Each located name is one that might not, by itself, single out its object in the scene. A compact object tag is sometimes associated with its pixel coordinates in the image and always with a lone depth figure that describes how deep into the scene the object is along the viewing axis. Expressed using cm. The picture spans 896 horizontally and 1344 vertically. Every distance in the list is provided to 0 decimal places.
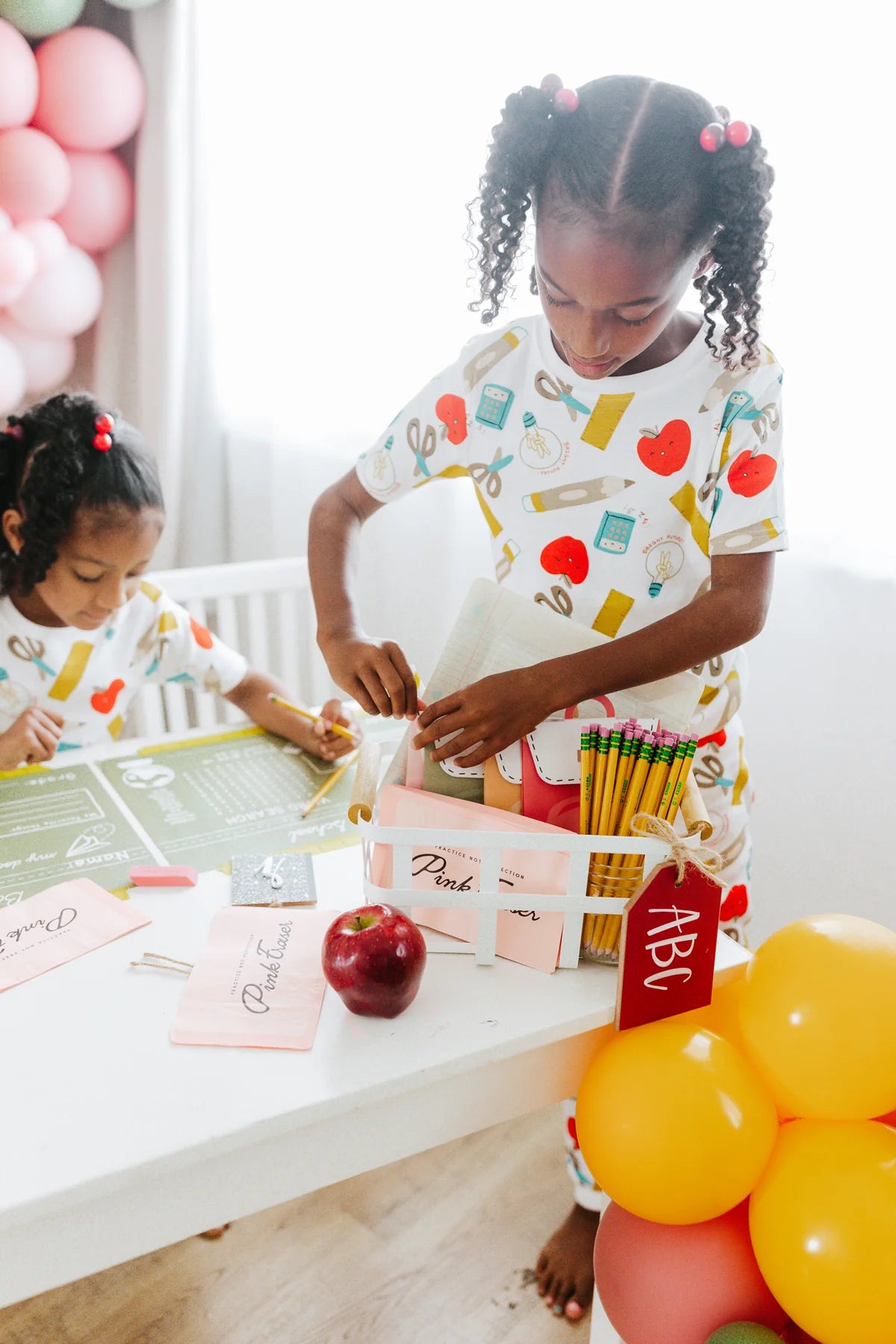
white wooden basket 79
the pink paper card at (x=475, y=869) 83
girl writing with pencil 139
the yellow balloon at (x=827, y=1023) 74
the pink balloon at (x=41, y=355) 221
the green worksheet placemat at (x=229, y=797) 109
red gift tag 76
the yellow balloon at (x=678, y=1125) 73
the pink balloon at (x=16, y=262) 198
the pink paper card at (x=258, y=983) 78
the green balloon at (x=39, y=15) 202
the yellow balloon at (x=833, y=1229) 69
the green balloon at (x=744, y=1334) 74
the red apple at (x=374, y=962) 77
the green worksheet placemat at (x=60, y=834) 101
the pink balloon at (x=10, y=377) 211
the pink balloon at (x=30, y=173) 200
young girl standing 79
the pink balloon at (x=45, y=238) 207
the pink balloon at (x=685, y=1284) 77
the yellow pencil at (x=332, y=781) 117
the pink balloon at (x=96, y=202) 222
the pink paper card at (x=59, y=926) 86
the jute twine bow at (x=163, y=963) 86
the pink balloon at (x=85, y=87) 207
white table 67
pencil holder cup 81
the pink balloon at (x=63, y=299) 213
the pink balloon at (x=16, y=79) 195
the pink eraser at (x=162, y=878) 98
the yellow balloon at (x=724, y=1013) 84
